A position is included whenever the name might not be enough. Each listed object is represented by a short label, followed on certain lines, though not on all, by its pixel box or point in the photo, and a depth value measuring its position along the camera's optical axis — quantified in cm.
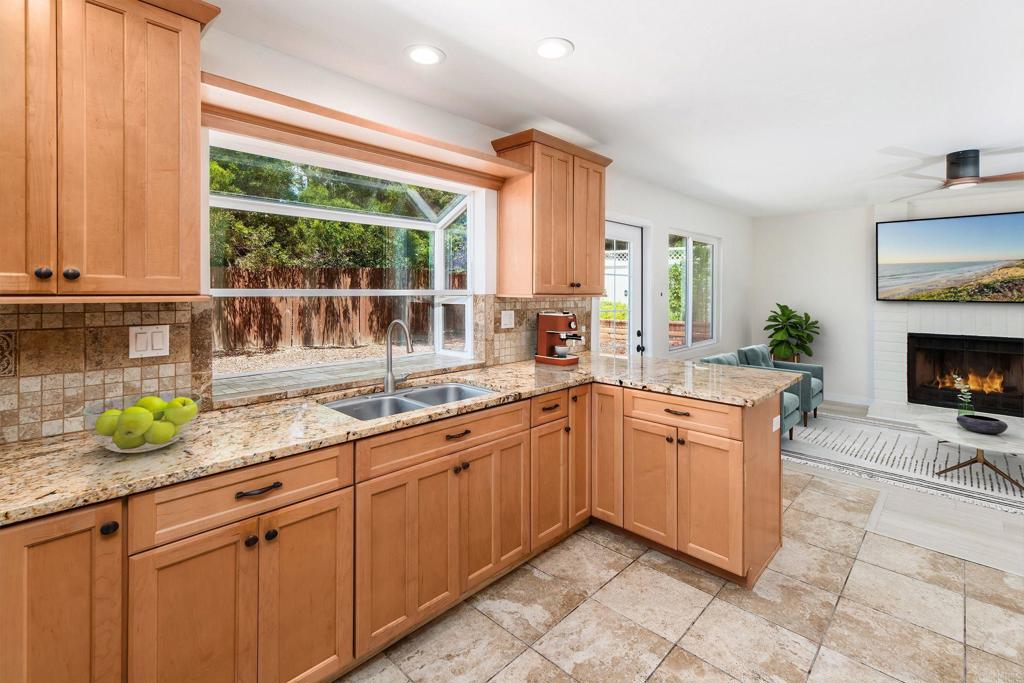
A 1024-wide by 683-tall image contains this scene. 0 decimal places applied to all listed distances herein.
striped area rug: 340
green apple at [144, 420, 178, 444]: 142
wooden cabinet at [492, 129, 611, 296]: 291
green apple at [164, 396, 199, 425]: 149
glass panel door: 438
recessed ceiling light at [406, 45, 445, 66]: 214
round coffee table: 341
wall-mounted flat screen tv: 491
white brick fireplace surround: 500
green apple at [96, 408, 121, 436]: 139
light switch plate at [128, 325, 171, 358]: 179
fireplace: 499
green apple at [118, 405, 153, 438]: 138
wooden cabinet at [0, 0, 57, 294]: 133
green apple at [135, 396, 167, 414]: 148
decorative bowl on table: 356
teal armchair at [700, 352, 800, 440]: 418
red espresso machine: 313
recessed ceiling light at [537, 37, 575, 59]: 211
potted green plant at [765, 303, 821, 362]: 603
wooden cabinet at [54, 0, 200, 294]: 143
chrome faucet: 240
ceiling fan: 358
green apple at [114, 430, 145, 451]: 140
